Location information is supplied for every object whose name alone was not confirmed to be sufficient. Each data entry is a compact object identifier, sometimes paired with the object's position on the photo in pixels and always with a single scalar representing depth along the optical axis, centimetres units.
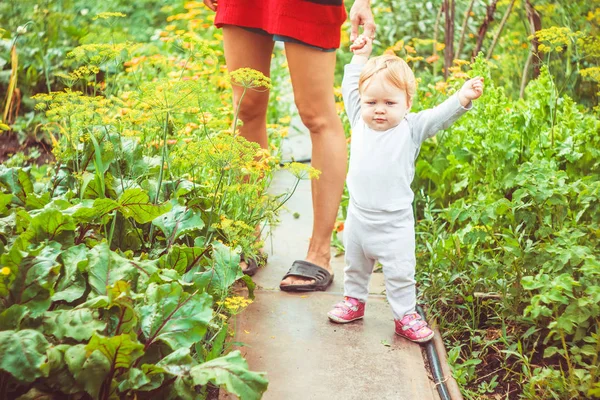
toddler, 289
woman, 312
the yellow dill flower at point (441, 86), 425
